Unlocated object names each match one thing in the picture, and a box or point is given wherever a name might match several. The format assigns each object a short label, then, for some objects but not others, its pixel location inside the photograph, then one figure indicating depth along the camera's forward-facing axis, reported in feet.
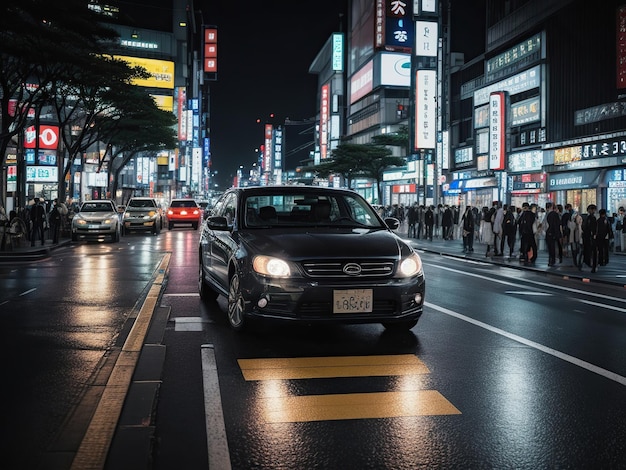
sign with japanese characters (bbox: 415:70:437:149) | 157.48
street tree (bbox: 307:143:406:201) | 210.79
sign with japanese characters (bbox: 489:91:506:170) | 135.95
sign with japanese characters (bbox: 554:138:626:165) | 106.60
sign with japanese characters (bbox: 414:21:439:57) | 156.15
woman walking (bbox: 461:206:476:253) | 83.66
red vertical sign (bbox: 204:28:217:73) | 477.77
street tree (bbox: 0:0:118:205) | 60.90
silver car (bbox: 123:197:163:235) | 116.26
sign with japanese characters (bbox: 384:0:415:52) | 269.64
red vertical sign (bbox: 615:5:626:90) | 93.91
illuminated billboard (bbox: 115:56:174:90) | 330.54
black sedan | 23.54
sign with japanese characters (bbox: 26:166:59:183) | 132.57
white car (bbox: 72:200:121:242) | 92.27
